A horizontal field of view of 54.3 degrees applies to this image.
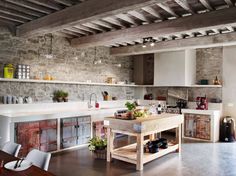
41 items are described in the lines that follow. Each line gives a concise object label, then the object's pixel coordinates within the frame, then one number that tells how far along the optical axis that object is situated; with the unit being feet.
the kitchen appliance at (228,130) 23.48
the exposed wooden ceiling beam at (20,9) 14.48
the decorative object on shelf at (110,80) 27.45
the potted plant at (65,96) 22.29
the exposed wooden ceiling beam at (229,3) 13.01
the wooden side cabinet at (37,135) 16.62
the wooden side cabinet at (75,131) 19.21
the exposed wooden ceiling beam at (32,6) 13.82
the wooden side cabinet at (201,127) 23.47
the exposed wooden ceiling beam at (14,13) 15.37
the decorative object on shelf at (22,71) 19.08
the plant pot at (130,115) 15.71
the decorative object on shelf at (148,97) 30.53
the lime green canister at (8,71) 18.28
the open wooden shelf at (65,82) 18.40
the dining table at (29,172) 7.47
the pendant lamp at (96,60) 24.85
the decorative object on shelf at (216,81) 25.50
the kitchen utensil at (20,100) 18.90
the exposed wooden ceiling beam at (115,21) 17.07
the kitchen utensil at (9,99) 18.29
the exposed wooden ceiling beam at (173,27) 13.79
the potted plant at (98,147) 17.18
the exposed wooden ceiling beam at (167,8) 13.79
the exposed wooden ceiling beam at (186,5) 12.97
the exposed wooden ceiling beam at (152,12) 14.51
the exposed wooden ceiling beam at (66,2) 13.56
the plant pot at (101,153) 17.08
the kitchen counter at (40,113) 16.05
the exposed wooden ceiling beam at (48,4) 13.56
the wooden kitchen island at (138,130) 14.90
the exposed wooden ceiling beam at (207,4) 13.04
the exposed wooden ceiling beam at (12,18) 16.67
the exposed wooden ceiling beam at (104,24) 17.90
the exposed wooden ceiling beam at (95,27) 18.76
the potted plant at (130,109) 15.76
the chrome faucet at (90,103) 24.49
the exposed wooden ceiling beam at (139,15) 15.44
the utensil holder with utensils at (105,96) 26.96
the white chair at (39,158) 8.90
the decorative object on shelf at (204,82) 26.25
